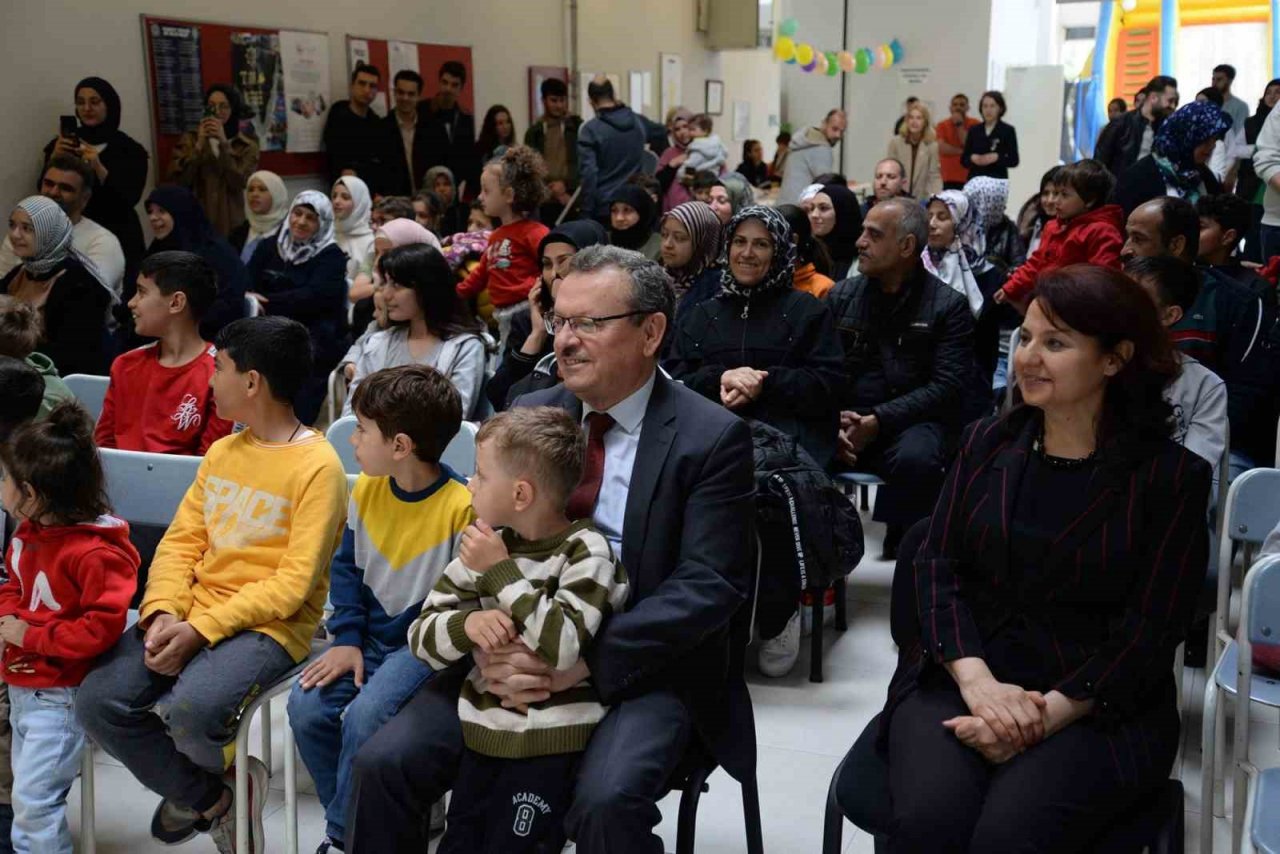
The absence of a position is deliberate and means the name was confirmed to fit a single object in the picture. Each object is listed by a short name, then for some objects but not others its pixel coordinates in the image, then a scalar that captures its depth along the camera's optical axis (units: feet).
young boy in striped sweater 6.89
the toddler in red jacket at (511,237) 17.20
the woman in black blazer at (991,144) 37.29
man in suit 6.93
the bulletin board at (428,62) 28.68
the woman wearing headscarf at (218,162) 23.25
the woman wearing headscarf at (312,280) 18.26
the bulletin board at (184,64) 23.12
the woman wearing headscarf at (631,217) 18.60
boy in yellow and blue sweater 8.09
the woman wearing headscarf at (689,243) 15.26
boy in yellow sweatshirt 8.13
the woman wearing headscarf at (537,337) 12.56
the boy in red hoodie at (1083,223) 16.80
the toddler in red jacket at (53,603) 8.19
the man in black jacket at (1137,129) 30.07
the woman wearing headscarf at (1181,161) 17.87
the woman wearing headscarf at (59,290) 15.21
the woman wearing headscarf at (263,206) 20.93
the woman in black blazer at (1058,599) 6.57
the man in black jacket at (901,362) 13.25
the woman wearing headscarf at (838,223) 19.24
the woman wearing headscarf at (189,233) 17.85
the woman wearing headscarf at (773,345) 12.50
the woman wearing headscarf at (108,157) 20.71
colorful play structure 55.26
